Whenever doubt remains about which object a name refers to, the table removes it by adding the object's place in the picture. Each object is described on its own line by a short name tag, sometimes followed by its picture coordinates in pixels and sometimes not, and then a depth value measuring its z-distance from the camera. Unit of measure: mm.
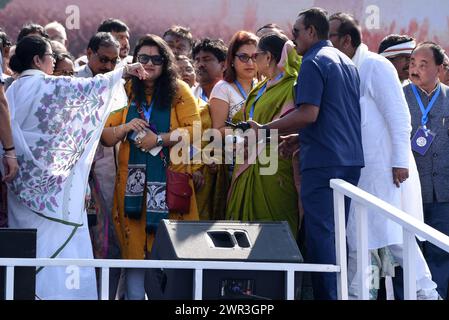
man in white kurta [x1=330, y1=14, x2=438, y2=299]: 13664
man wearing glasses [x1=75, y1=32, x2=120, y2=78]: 15367
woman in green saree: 14195
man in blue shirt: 12906
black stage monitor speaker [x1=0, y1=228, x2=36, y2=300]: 10289
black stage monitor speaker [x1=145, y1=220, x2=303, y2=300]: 10633
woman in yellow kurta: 14492
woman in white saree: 13477
